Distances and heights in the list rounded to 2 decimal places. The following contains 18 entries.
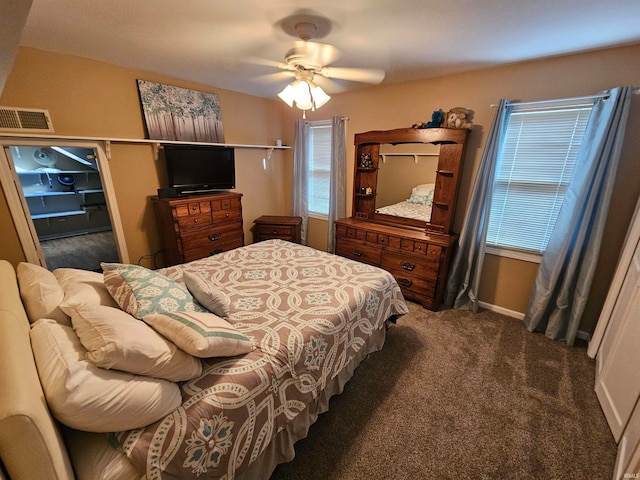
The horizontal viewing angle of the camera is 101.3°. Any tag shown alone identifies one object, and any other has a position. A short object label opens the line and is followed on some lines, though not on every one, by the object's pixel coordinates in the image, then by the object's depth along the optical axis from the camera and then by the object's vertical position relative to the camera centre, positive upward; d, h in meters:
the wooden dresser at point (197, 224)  2.83 -0.72
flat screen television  2.93 -0.09
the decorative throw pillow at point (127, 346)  0.87 -0.62
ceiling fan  1.67 +0.68
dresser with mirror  2.63 -0.48
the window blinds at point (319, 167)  3.66 -0.08
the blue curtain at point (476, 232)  2.36 -0.66
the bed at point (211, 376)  0.75 -0.86
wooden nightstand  3.79 -0.94
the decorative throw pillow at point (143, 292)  1.25 -0.64
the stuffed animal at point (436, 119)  2.56 +0.41
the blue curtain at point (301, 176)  3.78 -0.22
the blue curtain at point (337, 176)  3.41 -0.19
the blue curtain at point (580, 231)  1.91 -0.51
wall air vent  2.12 +0.30
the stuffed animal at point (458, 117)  2.49 +0.42
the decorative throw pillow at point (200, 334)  1.02 -0.68
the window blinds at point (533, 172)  2.17 -0.07
